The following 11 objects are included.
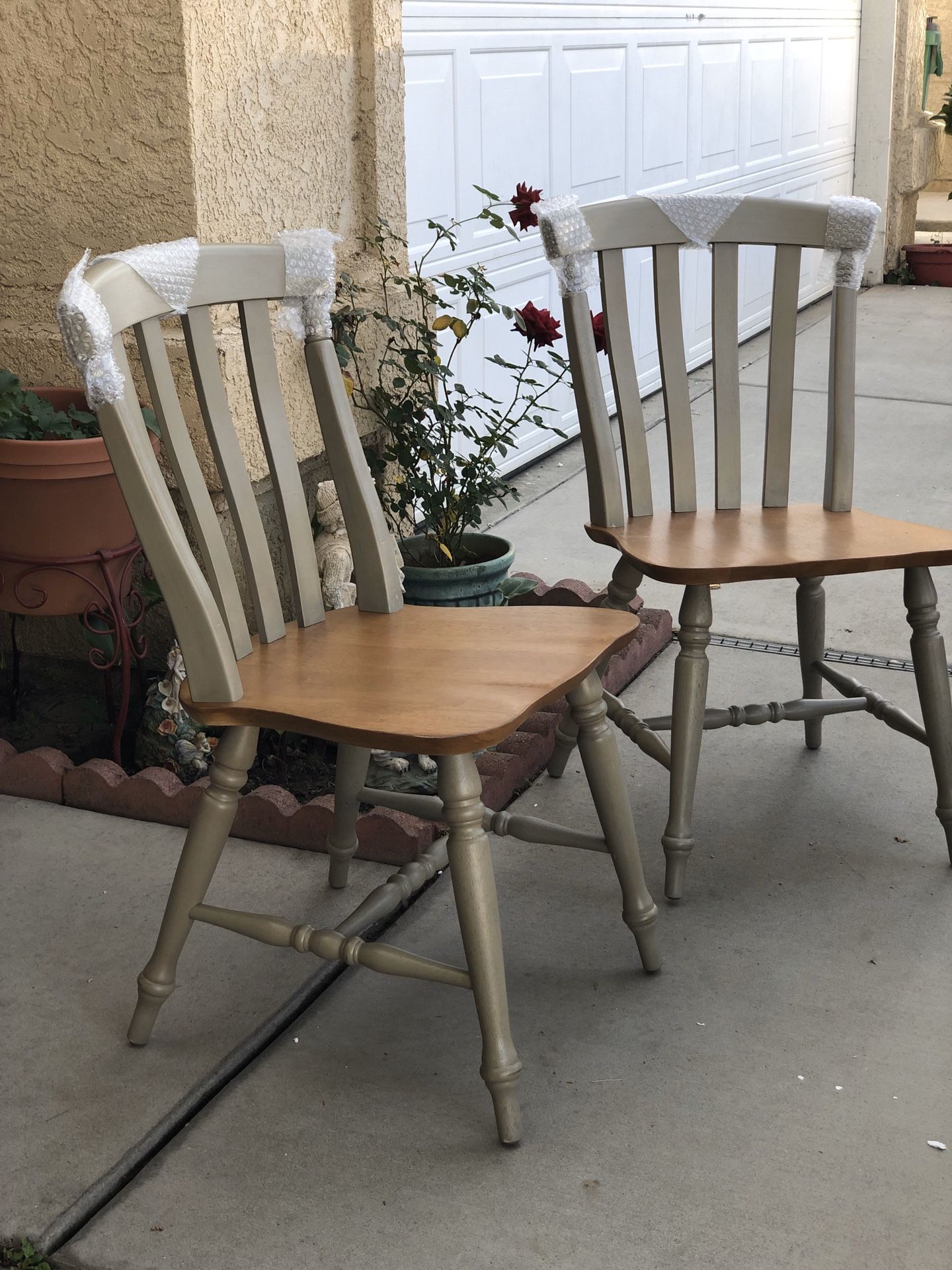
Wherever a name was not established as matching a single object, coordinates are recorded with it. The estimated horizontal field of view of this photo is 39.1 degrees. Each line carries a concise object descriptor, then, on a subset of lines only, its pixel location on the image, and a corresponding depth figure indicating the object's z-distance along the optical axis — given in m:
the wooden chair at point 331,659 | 1.51
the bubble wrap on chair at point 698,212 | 2.12
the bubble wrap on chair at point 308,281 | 1.78
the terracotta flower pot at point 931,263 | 7.29
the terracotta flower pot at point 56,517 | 2.18
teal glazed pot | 2.66
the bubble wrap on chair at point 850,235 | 2.09
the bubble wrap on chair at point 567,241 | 2.03
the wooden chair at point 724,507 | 1.97
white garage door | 3.56
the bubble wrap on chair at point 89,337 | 1.46
